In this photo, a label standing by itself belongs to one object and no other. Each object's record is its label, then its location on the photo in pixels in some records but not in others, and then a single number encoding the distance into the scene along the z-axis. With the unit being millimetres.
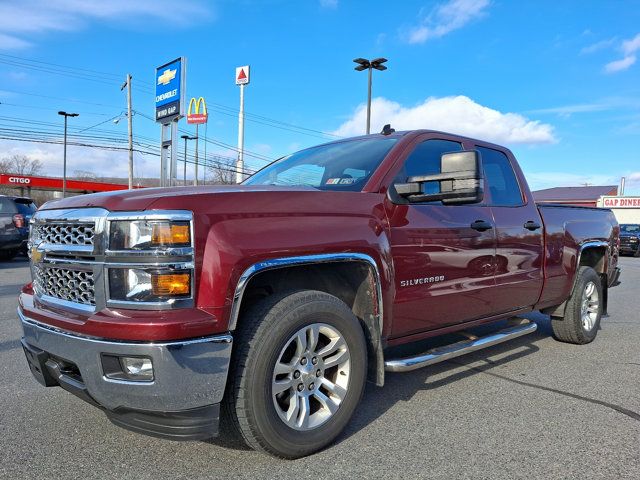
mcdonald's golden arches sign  37500
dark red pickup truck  2316
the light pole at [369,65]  20422
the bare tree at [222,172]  51625
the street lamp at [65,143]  39188
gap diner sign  48344
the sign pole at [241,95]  36672
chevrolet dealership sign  19172
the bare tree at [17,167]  77812
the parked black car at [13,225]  12672
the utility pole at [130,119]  33125
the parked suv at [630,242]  23922
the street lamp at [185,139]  45031
